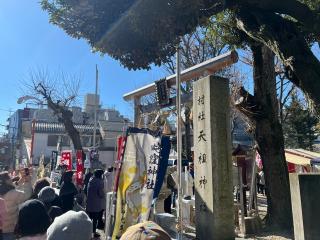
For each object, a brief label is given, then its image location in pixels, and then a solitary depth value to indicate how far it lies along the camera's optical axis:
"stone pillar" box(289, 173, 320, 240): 4.32
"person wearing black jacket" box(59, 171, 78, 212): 5.84
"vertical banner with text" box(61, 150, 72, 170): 12.50
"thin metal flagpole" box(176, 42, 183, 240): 4.30
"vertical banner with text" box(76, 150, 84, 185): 11.20
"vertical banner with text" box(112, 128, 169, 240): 4.36
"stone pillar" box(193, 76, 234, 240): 4.69
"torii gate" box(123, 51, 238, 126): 5.07
